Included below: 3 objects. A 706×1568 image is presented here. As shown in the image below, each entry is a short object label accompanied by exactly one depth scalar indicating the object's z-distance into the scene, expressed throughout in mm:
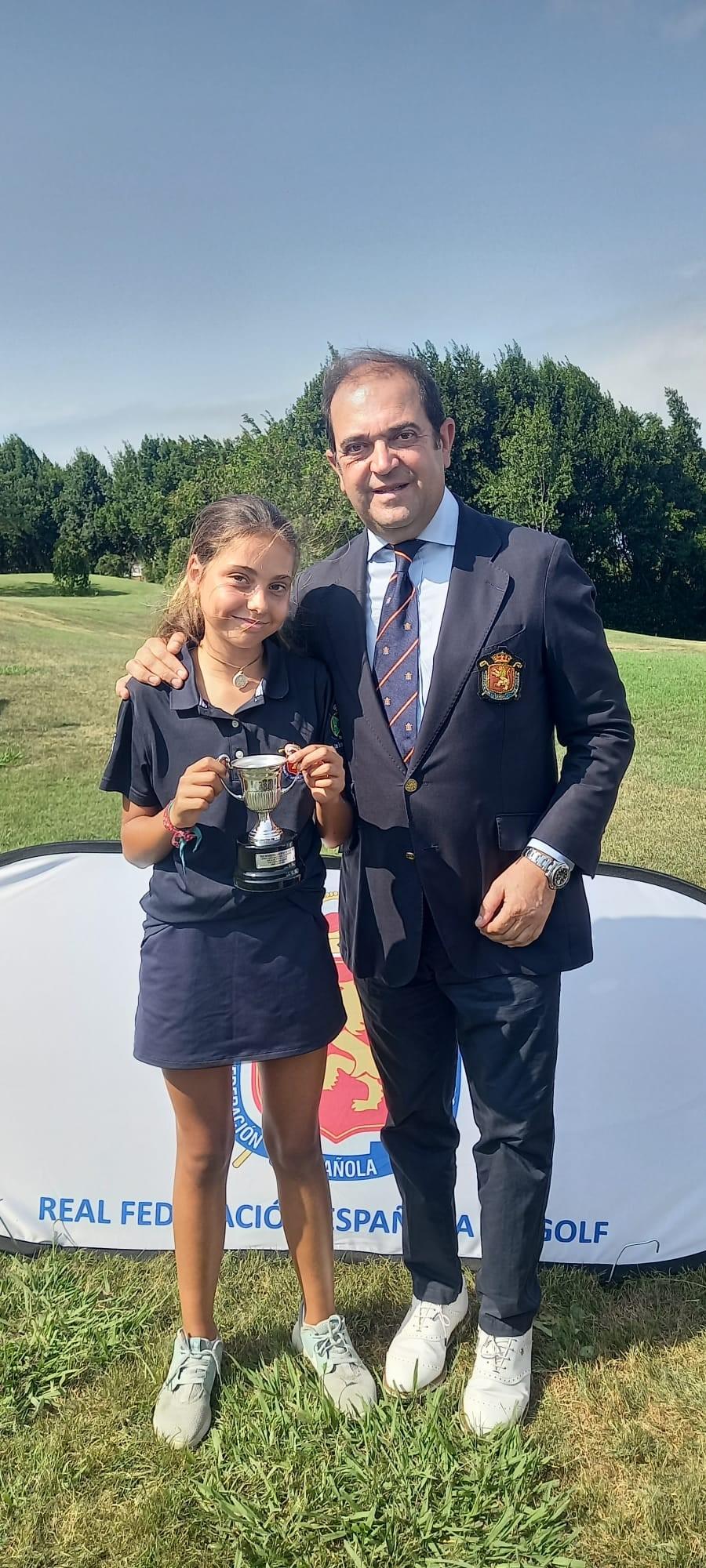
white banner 2812
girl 2018
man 2064
